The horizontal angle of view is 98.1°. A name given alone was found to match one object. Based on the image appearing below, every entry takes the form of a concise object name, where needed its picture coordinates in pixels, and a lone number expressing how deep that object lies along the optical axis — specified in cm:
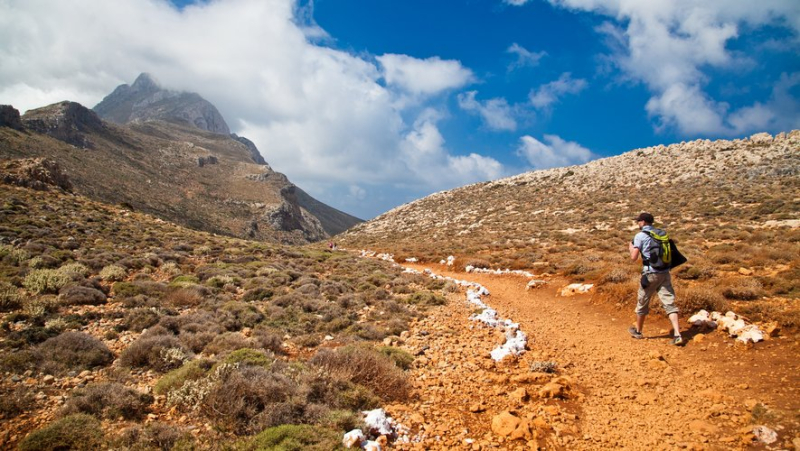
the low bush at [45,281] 1011
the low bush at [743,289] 889
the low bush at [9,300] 862
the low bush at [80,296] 962
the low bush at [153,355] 671
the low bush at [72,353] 628
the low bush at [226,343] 755
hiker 736
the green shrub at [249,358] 628
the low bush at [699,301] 824
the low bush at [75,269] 1160
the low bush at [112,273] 1252
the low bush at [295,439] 419
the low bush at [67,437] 414
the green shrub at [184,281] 1273
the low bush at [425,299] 1280
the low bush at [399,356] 730
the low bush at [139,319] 865
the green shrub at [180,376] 577
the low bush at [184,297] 1110
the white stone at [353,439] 440
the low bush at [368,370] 600
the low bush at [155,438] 423
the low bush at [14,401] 477
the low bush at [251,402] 472
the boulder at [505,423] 498
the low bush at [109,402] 492
